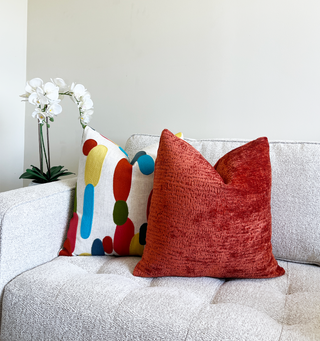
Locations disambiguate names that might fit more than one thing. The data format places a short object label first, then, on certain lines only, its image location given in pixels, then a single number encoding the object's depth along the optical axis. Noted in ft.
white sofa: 2.36
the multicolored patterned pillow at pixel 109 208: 3.65
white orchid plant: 4.50
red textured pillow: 2.98
